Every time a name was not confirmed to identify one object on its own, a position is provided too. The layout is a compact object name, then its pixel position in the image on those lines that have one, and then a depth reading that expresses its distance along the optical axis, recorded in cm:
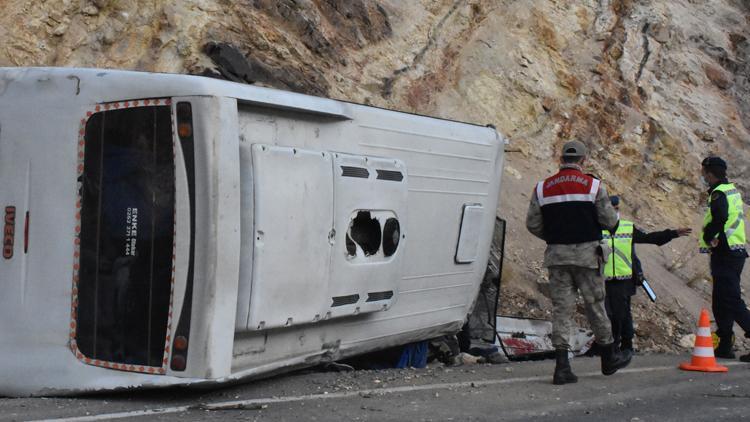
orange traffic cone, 917
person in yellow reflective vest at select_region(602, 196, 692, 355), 1011
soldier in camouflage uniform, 793
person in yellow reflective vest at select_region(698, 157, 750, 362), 1022
